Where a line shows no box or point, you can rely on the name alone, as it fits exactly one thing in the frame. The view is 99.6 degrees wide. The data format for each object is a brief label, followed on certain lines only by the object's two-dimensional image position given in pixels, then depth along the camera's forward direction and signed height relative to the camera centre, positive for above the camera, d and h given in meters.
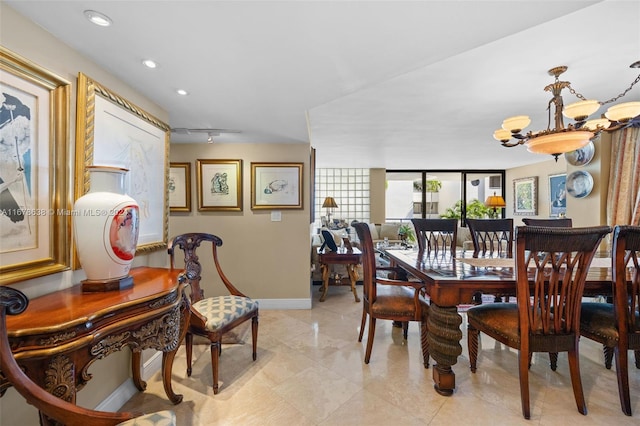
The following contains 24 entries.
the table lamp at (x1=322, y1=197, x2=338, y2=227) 6.22 +0.18
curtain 3.07 +0.37
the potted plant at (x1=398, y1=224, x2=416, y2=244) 6.45 -0.55
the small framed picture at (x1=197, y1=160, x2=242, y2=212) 3.24 +0.31
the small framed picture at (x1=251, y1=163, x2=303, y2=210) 3.28 +0.30
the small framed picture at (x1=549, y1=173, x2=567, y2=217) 5.42 +0.33
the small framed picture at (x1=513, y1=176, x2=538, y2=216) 6.37 +0.36
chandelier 2.00 +0.71
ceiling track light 2.72 +0.81
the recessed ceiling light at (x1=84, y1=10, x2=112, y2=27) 1.12 +0.82
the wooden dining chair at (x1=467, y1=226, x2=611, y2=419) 1.44 -0.52
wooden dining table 1.68 -0.53
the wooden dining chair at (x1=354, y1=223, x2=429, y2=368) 2.03 -0.71
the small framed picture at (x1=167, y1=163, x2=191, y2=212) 3.25 +0.28
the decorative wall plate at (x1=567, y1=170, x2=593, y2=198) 3.49 +0.36
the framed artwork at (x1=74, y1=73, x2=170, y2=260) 1.40 +0.39
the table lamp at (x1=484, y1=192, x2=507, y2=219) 5.88 +0.19
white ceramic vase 1.16 -0.07
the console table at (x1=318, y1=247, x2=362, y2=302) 3.69 -0.70
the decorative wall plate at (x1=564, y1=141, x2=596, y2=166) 3.43 +0.73
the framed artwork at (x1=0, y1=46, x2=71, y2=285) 1.05 +0.17
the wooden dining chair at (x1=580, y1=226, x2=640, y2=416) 1.52 -0.65
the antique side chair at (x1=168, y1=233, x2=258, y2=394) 1.80 -0.72
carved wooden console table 0.85 -0.43
